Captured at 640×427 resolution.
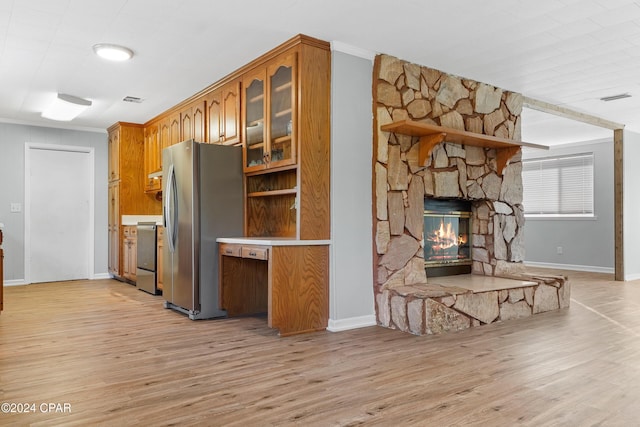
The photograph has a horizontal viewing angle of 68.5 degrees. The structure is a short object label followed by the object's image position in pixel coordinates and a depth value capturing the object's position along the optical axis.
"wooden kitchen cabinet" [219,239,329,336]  3.45
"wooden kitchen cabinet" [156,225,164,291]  5.42
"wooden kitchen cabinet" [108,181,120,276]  6.78
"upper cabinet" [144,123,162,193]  6.35
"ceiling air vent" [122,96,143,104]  5.38
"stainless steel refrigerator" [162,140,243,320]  4.14
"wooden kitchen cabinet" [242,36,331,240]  3.66
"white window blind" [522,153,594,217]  8.08
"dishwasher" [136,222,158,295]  5.54
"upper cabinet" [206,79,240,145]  4.52
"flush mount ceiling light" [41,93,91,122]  5.29
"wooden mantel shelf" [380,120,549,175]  3.86
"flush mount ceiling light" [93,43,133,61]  3.81
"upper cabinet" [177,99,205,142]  5.16
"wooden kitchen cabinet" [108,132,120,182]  6.79
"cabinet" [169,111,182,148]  5.67
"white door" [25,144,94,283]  6.70
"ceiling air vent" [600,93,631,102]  5.22
